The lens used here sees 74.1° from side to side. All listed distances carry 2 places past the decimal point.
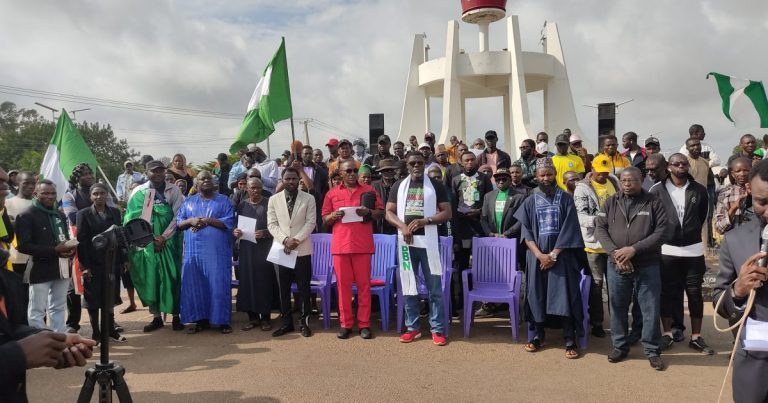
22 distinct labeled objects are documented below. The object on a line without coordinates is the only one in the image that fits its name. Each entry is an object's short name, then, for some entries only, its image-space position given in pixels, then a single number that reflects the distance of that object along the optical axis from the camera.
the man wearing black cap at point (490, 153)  8.69
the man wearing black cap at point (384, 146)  8.44
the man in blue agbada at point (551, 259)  5.12
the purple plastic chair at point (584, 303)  5.27
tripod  3.07
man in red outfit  5.75
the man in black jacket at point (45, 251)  5.11
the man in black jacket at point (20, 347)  1.81
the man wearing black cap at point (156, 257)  6.27
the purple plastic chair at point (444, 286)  5.84
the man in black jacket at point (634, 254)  4.68
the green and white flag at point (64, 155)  7.75
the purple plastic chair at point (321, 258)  6.53
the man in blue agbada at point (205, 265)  6.13
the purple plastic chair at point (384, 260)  6.19
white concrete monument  19.89
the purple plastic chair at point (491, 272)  5.73
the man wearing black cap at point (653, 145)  7.64
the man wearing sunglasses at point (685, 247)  5.14
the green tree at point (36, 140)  45.50
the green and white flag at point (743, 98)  7.14
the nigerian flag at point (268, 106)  7.15
